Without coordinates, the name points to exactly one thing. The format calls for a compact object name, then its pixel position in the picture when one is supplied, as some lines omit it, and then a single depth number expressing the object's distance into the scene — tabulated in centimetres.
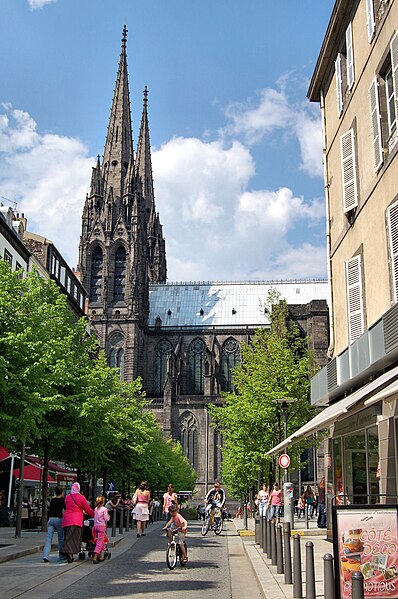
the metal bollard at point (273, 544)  1545
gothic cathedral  9331
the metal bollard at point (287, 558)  1226
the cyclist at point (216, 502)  2734
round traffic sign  2450
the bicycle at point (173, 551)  1544
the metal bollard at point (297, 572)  1045
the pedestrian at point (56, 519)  1684
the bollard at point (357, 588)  655
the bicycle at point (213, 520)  2920
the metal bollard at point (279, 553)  1433
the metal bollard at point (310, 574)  909
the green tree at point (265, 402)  3341
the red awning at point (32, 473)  3353
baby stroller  1772
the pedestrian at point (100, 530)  1709
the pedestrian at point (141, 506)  2547
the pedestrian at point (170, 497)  2523
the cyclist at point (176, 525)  1560
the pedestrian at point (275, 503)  2472
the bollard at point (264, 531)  1889
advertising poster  841
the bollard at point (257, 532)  2236
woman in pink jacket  1630
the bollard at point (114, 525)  2631
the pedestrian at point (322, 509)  2942
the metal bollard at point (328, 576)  811
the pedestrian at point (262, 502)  2680
